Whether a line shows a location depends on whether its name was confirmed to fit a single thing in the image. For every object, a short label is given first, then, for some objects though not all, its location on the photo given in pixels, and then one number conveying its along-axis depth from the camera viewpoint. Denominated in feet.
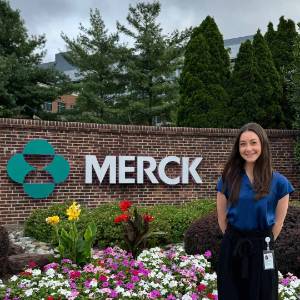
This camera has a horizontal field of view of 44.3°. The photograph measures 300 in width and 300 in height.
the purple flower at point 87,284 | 11.00
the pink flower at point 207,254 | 13.57
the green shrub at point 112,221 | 18.28
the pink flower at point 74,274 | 11.73
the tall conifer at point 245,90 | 30.19
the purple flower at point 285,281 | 12.26
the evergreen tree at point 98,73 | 62.69
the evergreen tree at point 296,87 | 29.12
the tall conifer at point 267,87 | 30.41
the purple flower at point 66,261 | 13.31
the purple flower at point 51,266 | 12.80
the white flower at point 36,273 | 11.97
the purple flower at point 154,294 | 10.64
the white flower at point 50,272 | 12.17
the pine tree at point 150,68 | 60.87
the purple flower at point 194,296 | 10.66
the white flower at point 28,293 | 10.68
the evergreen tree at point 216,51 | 31.89
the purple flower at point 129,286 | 11.26
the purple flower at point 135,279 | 11.63
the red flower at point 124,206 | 14.39
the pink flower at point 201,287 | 11.13
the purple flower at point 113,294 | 10.64
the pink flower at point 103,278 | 11.24
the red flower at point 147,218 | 15.37
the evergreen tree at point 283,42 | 33.65
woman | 7.41
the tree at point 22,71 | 55.27
